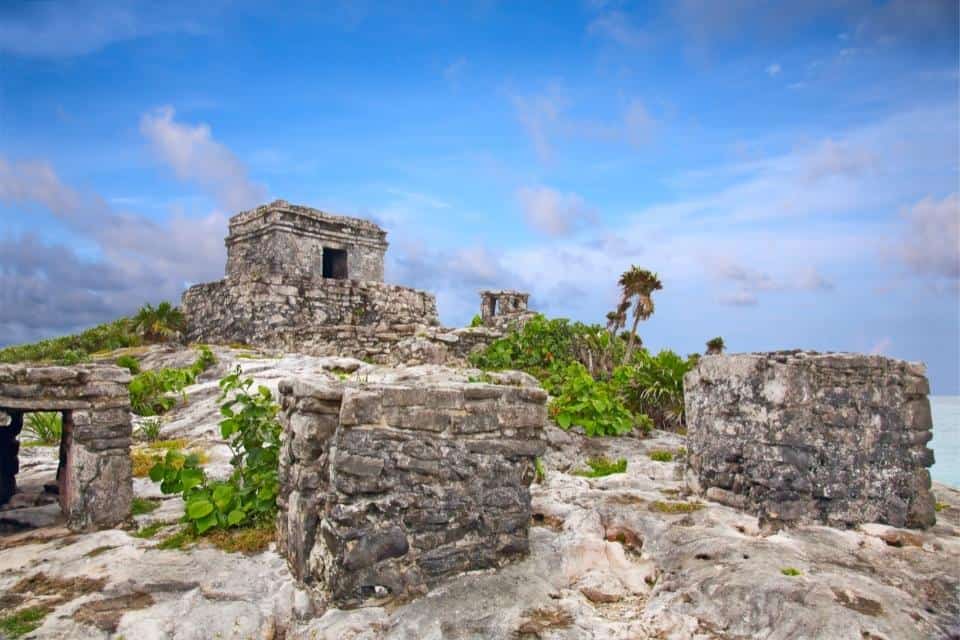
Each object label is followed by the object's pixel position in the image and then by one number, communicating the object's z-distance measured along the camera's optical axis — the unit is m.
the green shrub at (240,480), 6.09
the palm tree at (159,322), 17.38
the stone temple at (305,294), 15.76
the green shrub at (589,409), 10.34
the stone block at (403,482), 4.80
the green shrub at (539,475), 7.55
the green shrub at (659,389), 11.91
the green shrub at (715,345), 17.06
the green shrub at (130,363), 12.80
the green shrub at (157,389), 10.84
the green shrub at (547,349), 14.64
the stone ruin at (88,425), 5.99
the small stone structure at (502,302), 25.08
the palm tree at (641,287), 16.70
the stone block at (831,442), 6.25
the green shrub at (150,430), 9.38
